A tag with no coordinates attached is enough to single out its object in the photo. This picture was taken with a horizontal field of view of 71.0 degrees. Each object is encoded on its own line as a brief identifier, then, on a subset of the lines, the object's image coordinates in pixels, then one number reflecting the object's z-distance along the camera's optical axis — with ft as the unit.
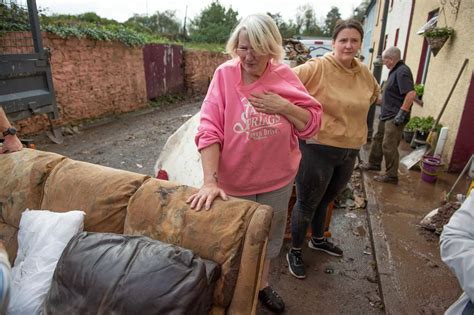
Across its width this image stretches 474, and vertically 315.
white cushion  5.55
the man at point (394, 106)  14.24
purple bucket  15.15
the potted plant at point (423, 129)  19.02
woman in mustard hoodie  7.64
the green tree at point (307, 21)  155.68
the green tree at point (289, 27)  132.67
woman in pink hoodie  5.67
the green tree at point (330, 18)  155.44
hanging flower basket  17.34
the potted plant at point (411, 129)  20.16
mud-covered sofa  5.15
